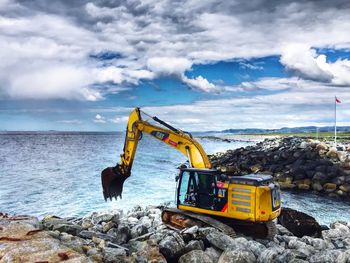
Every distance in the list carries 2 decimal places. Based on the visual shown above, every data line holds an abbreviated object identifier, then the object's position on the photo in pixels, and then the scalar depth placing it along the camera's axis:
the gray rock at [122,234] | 13.00
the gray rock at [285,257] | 10.44
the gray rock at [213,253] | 10.83
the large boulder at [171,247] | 10.90
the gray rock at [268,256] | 10.41
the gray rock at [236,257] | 9.89
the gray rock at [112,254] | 9.42
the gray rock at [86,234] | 12.24
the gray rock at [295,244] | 12.95
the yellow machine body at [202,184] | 12.67
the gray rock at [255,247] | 11.13
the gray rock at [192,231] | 12.13
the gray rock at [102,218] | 15.80
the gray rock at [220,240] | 11.30
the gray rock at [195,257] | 10.30
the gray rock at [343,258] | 10.52
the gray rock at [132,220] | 16.23
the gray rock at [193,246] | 11.20
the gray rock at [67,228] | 12.49
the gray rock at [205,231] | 11.91
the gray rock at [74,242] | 10.07
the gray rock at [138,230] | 13.52
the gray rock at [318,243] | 13.38
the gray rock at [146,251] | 10.27
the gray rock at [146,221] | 15.07
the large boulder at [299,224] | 15.95
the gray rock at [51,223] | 12.60
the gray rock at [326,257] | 10.68
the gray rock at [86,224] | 14.30
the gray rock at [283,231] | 15.37
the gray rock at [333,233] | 15.46
